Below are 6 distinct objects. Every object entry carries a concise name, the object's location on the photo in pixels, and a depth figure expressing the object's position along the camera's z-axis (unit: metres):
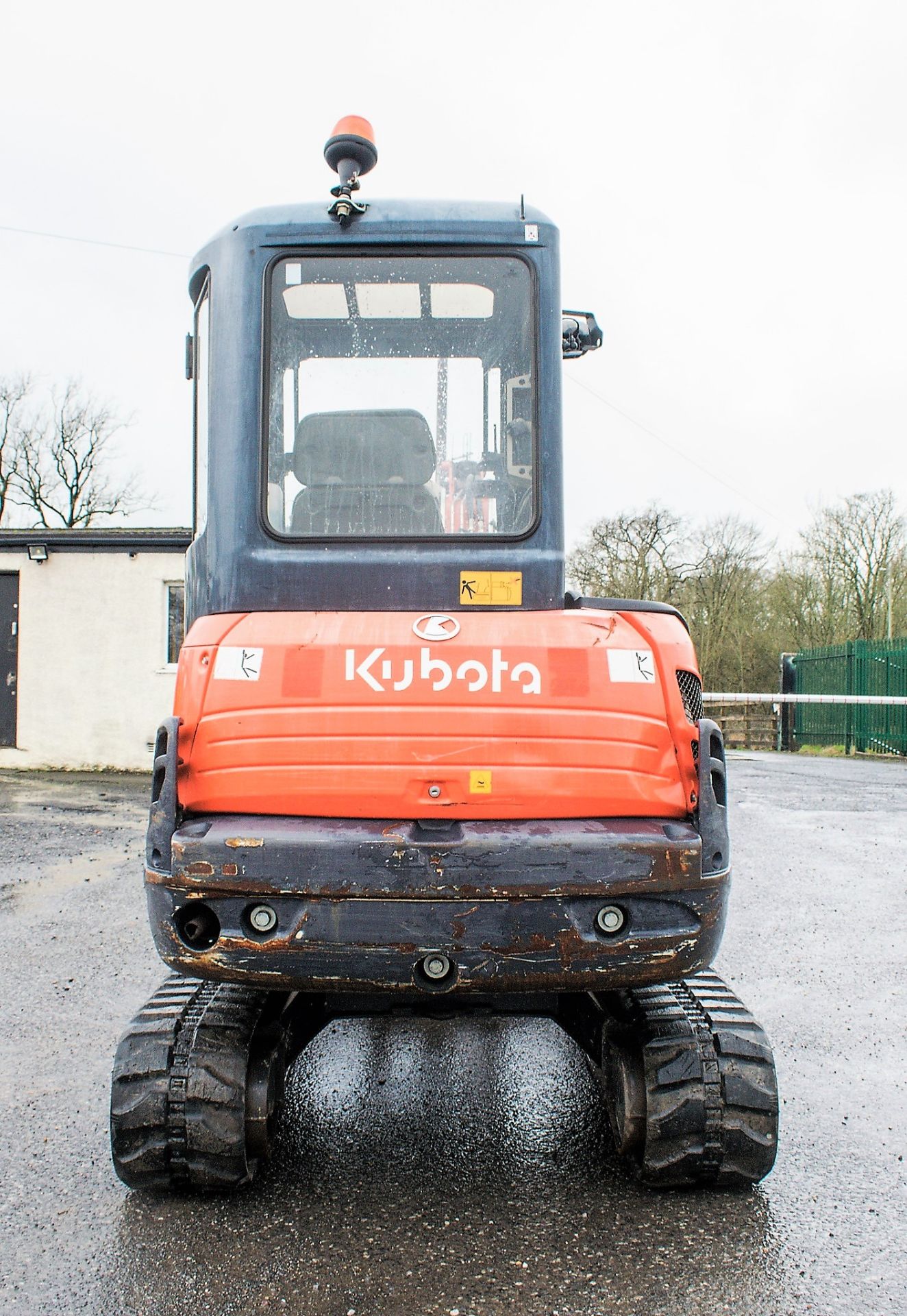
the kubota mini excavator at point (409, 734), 2.84
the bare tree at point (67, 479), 44.50
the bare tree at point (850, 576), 31.98
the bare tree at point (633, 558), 34.62
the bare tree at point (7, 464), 43.88
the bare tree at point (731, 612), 33.12
